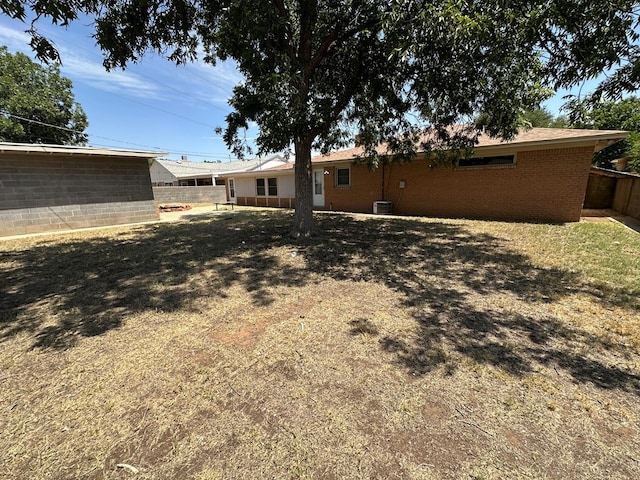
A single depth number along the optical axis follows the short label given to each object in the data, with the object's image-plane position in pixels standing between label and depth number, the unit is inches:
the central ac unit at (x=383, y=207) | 521.3
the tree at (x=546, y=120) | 1098.2
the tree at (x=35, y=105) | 730.2
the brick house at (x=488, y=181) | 359.9
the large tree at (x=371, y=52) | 152.9
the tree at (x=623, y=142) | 566.9
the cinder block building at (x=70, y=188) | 379.9
